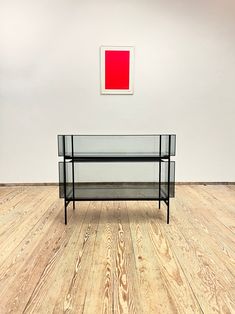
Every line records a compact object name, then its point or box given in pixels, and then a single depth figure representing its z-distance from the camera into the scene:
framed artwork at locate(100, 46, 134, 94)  3.46
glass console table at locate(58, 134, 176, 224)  2.31
